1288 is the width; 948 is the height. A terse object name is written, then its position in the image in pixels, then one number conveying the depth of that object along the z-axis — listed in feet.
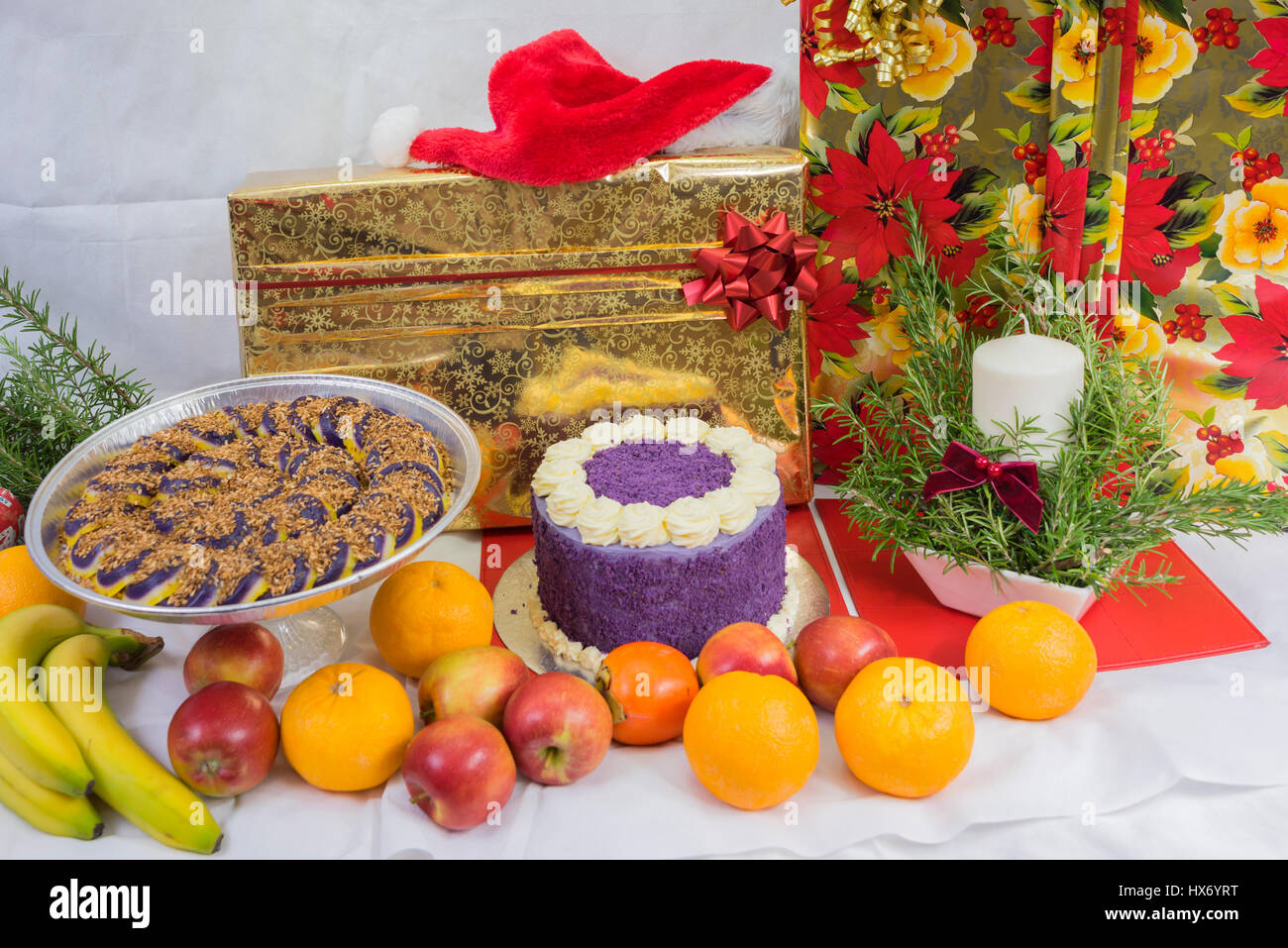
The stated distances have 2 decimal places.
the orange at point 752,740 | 3.24
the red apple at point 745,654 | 3.65
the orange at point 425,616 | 3.91
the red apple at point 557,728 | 3.41
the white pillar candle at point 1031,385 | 3.99
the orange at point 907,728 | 3.28
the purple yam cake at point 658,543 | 3.92
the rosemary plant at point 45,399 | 4.68
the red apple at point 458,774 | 3.24
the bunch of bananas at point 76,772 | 3.30
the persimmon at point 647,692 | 3.60
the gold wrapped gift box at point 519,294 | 4.59
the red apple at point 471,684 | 3.56
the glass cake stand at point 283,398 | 3.33
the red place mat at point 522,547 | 4.79
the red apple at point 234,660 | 3.81
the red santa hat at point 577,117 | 4.50
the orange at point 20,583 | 4.05
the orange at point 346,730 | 3.40
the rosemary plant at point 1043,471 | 4.02
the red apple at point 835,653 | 3.72
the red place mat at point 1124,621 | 4.09
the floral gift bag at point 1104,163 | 4.36
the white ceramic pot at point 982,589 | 4.05
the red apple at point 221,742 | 3.38
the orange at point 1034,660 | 3.61
